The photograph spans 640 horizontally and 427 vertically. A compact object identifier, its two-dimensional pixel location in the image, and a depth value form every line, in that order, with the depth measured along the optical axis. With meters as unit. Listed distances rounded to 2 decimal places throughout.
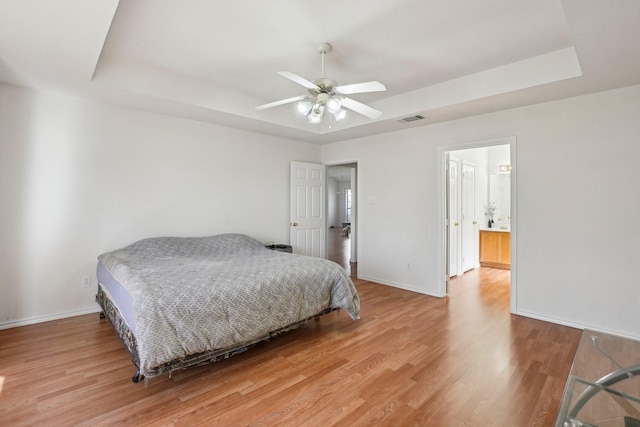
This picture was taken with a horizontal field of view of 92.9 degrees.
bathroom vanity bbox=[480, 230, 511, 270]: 5.82
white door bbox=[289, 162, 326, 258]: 5.21
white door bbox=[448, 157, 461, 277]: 5.06
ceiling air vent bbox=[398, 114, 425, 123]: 3.87
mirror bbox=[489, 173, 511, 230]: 6.31
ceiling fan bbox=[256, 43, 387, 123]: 2.39
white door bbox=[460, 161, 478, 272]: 5.46
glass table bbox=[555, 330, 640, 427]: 1.28
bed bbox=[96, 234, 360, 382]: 2.00
